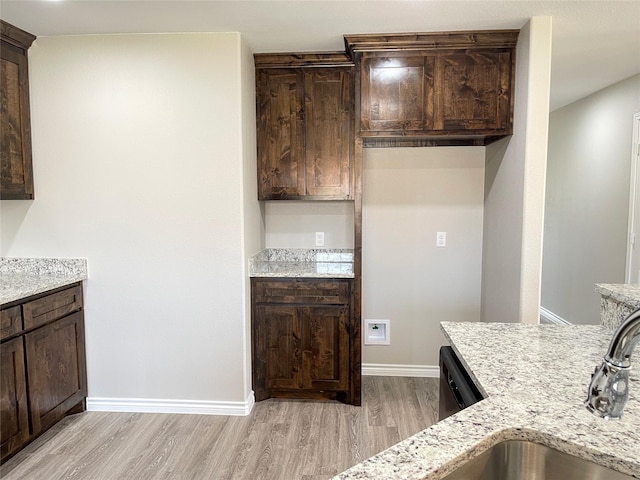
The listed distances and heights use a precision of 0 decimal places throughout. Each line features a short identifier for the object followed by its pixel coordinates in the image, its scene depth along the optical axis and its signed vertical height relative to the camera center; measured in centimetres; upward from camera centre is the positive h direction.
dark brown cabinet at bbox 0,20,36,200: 252 +60
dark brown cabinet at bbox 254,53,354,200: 299 +63
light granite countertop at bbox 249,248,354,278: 286 -36
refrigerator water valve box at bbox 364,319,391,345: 341 -93
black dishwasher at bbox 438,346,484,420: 128 -55
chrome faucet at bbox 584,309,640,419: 90 -36
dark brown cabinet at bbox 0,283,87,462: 221 -85
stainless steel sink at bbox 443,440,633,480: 88 -53
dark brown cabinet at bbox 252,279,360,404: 288 -83
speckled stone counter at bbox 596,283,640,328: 150 -31
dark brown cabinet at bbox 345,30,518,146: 261 +82
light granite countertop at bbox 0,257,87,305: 269 -35
